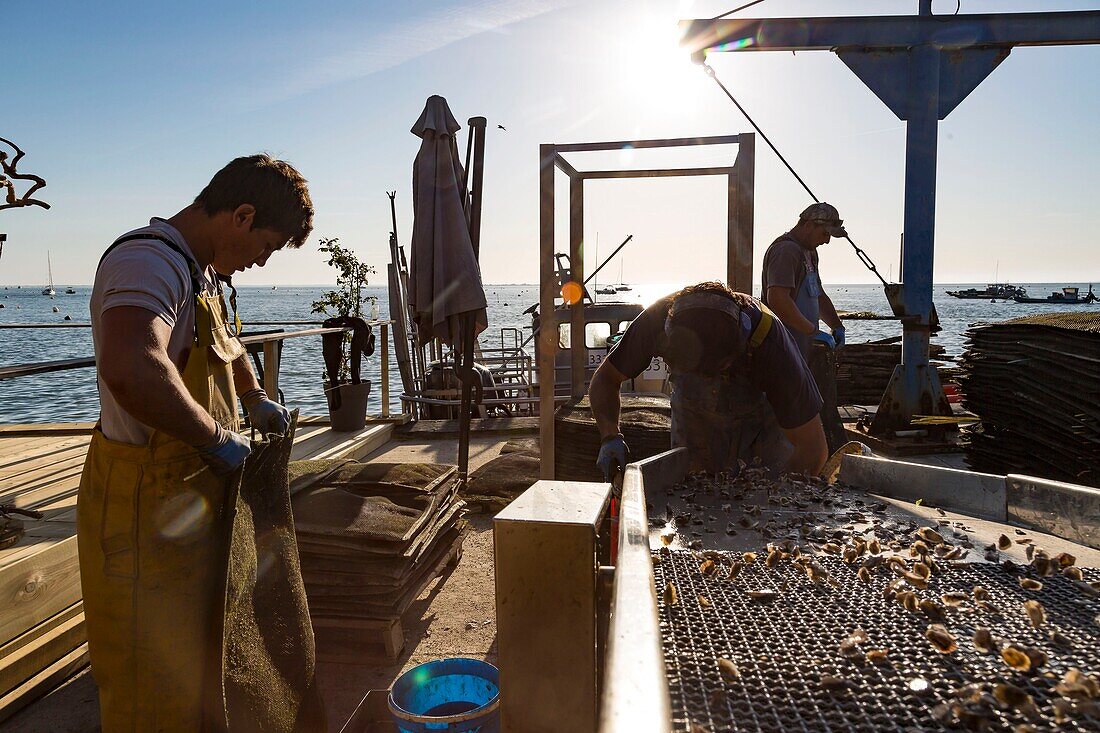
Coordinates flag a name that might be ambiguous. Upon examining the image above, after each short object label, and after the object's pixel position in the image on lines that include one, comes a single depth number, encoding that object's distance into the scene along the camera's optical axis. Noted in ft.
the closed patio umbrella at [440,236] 17.43
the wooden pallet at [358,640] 10.31
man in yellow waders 5.63
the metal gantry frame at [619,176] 15.90
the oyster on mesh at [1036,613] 3.94
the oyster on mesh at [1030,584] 4.47
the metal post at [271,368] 16.60
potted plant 22.04
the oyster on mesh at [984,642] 3.68
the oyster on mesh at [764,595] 4.50
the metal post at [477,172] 19.47
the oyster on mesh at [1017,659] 3.46
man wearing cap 15.12
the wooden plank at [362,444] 19.43
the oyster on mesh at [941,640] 3.67
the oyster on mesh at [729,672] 3.49
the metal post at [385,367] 24.68
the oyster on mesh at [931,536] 5.52
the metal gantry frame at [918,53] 19.72
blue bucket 7.91
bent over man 9.04
